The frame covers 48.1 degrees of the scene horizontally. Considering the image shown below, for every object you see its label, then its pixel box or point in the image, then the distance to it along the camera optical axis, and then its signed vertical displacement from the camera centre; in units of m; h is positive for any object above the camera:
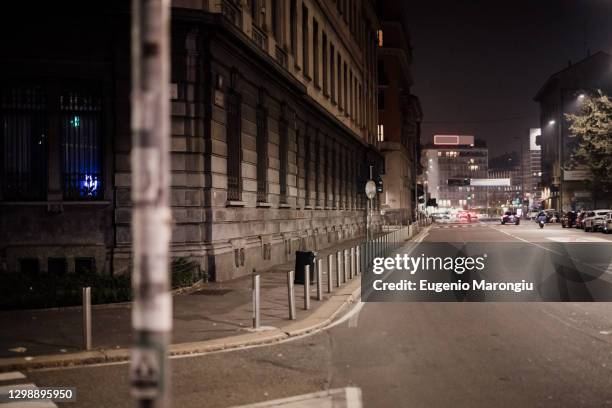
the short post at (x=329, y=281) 15.69 -1.73
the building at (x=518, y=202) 156.69 +0.61
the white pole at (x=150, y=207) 2.77 +0.00
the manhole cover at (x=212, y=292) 15.36 -1.93
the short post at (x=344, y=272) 17.47 -1.67
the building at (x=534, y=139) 140.55 +13.53
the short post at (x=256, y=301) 10.52 -1.47
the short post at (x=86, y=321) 9.24 -1.52
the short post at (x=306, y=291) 12.95 -1.60
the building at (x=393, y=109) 79.81 +11.81
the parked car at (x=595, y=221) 51.75 -1.30
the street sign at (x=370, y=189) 23.16 +0.58
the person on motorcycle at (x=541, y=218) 64.69 -1.35
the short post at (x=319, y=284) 14.41 -1.66
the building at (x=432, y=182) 190.41 +6.69
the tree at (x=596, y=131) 47.50 +5.12
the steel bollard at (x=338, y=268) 16.31 -1.50
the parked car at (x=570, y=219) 63.91 -1.39
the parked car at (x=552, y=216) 85.55 -1.46
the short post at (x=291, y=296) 11.67 -1.53
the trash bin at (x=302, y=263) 16.39 -1.36
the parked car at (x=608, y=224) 49.53 -1.50
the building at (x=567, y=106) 94.94 +14.50
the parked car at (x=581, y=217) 56.44 -1.14
